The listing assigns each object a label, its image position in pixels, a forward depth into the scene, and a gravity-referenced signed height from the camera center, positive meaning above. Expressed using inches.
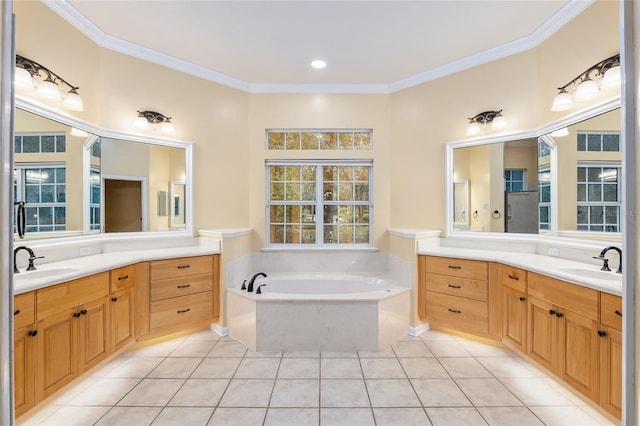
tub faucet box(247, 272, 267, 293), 121.1 -29.1
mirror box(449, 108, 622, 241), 92.4 +11.4
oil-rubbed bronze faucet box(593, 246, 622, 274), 82.5 -12.6
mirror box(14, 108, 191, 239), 92.8 +12.2
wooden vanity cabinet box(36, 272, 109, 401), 73.2 -31.0
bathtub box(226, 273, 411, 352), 111.4 -39.6
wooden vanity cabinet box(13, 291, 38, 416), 65.9 -30.4
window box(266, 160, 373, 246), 157.4 +4.6
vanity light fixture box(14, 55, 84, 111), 87.6 +39.7
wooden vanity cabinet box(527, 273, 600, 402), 72.9 -30.9
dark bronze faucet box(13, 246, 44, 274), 82.8 -12.7
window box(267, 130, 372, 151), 155.1 +36.8
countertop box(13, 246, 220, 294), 73.7 -16.0
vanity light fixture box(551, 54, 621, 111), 86.7 +39.4
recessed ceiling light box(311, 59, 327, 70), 130.6 +64.2
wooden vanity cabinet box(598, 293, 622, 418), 65.9 -30.5
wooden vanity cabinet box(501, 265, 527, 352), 97.3 -30.6
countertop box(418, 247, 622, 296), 73.4 -15.9
